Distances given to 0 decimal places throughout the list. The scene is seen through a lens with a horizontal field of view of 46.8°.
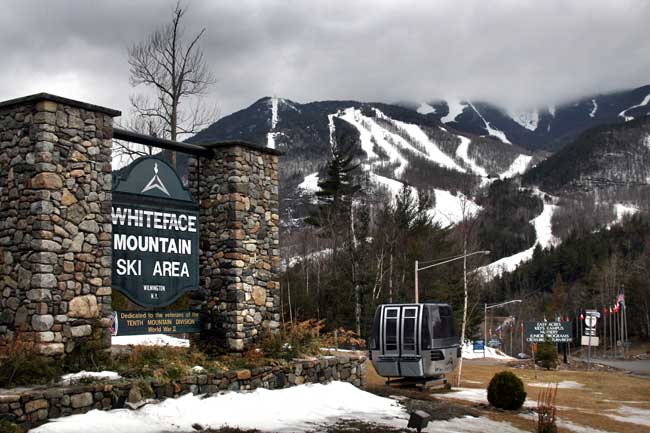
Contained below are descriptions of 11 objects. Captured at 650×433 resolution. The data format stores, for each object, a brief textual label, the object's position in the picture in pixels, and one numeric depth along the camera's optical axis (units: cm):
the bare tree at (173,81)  2825
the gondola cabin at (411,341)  2131
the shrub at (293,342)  1603
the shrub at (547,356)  4438
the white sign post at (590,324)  4350
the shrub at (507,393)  1870
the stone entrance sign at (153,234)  1388
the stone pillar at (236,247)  1580
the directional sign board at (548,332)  4753
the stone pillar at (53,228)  1209
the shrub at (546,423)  1322
